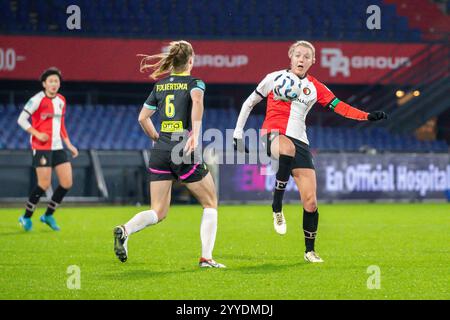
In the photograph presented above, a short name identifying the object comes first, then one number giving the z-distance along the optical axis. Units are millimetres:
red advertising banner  27031
